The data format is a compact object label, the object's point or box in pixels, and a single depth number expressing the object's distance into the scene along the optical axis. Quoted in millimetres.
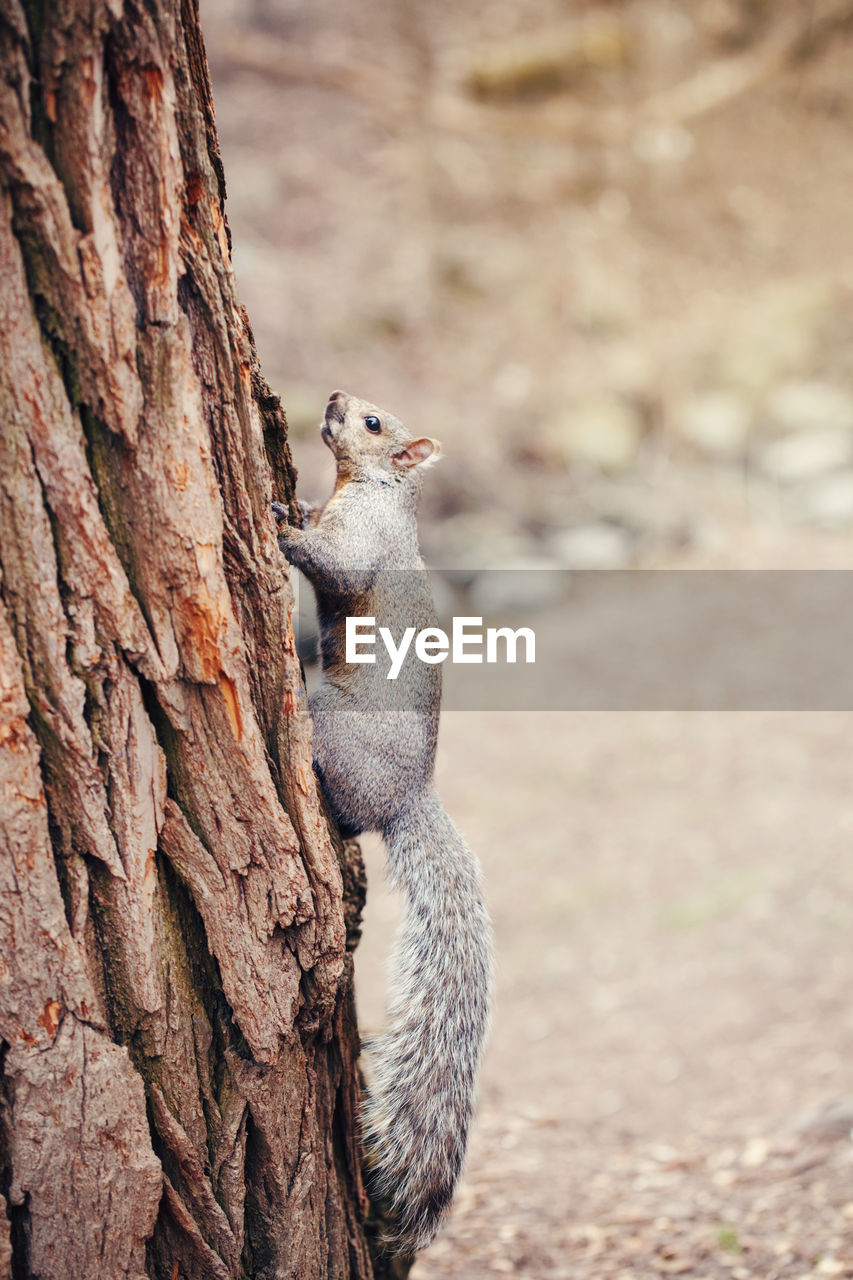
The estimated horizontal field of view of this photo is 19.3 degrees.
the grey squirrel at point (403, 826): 1386
